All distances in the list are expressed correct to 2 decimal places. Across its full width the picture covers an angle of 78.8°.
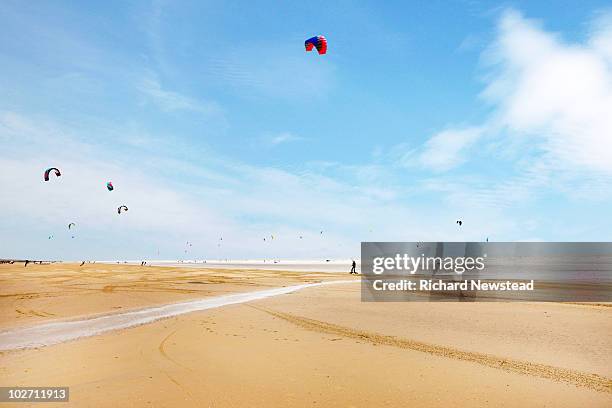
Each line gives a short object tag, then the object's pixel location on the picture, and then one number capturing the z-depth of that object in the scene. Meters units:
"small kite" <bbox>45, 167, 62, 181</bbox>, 34.26
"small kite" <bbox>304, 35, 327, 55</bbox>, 23.46
